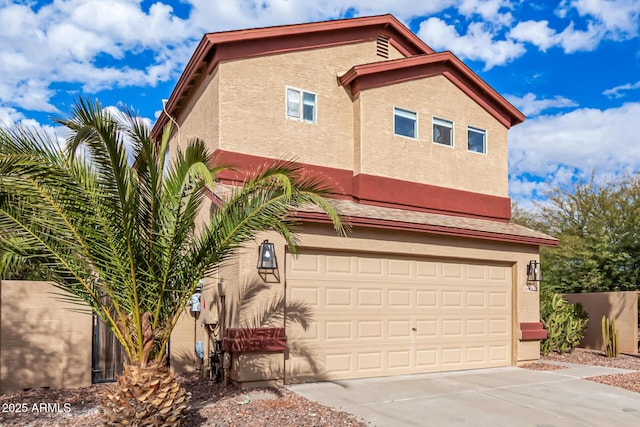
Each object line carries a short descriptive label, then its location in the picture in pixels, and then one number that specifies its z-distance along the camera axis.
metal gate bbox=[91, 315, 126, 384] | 10.41
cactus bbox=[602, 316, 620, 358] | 15.64
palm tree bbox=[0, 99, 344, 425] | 6.92
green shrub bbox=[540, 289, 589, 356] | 15.38
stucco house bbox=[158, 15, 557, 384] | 10.82
